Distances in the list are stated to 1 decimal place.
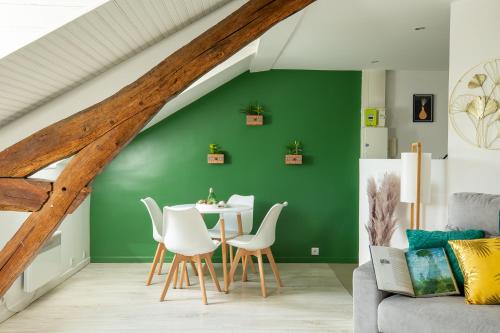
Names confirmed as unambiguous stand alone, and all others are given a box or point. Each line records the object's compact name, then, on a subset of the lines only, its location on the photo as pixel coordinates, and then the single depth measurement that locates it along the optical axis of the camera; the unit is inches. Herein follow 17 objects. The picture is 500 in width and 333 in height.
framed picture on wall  225.0
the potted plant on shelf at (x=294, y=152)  223.5
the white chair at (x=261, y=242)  170.1
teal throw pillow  109.5
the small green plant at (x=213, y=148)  223.6
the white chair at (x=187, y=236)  156.6
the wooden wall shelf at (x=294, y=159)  223.3
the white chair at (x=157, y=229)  185.8
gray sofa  92.6
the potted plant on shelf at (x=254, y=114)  223.5
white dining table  177.5
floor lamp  150.5
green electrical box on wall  219.8
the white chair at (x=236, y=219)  205.5
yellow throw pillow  99.2
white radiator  153.8
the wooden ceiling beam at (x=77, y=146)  80.6
